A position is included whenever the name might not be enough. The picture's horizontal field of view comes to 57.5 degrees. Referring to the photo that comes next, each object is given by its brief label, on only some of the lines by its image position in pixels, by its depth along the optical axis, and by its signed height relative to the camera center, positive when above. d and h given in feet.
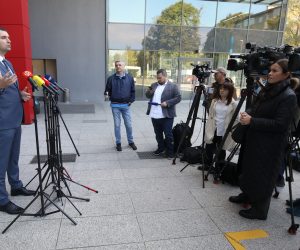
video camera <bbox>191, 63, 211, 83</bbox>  13.84 -0.48
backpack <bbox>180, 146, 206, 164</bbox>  15.11 -5.06
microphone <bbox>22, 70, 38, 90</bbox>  8.69 -0.70
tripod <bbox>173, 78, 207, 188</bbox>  13.71 -2.28
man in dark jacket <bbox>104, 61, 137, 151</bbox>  17.62 -2.21
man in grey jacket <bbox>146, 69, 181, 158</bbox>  16.08 -2.51
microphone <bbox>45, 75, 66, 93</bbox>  9.46 -0.73
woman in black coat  8.91 -2.43
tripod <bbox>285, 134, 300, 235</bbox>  9.12 -3.53
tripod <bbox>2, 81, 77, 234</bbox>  8.91 -5.19
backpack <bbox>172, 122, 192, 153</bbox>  16.66 -4.51
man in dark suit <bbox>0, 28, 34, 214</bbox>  9.57 -2.21
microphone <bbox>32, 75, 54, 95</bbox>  8.76 -0.74
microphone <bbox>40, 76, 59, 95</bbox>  9.06 -0.89
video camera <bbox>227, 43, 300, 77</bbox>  9.93 +0.15
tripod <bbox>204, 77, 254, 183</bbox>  10.75 -2.38
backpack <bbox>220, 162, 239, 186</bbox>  12.70 -5.07
